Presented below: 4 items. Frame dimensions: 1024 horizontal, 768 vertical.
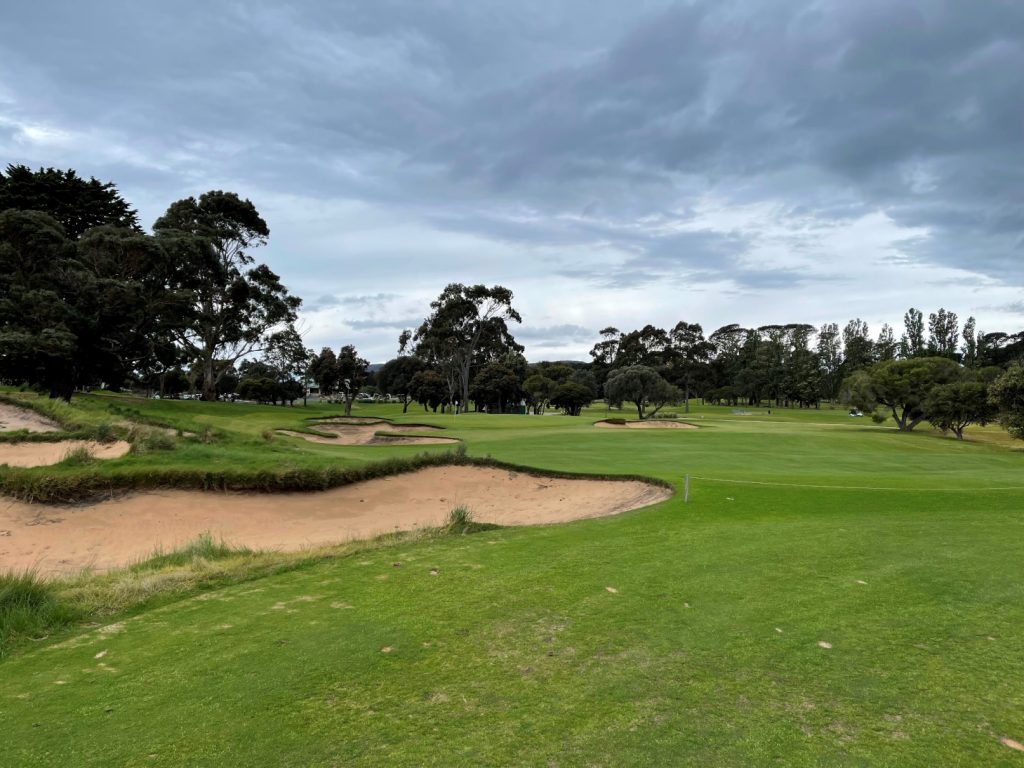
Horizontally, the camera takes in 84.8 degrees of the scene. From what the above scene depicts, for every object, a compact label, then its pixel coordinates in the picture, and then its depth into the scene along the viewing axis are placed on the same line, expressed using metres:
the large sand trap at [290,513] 10.43
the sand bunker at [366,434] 30.86
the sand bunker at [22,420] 18.17
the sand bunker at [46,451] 13.42
